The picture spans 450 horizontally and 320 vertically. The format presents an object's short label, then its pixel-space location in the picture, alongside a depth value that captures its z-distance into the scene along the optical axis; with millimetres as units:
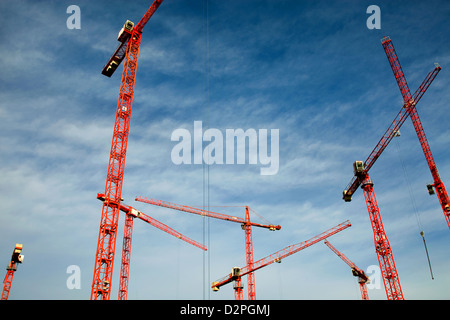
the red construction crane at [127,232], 75438
